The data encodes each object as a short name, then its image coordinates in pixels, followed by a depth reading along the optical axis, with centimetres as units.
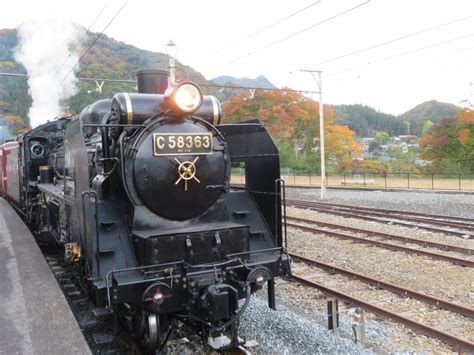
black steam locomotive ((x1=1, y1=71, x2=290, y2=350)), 436
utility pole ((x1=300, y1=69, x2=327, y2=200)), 2056
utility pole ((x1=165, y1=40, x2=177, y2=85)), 1372
